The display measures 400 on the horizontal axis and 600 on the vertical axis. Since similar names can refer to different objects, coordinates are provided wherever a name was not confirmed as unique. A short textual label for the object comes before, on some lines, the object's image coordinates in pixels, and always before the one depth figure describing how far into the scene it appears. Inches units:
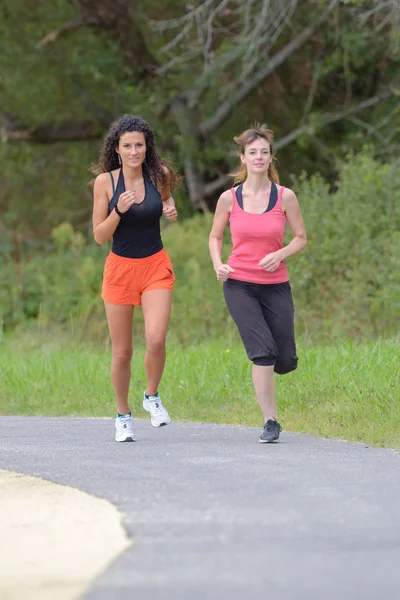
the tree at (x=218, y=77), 1920.5
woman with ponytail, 737.6
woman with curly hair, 743.7
